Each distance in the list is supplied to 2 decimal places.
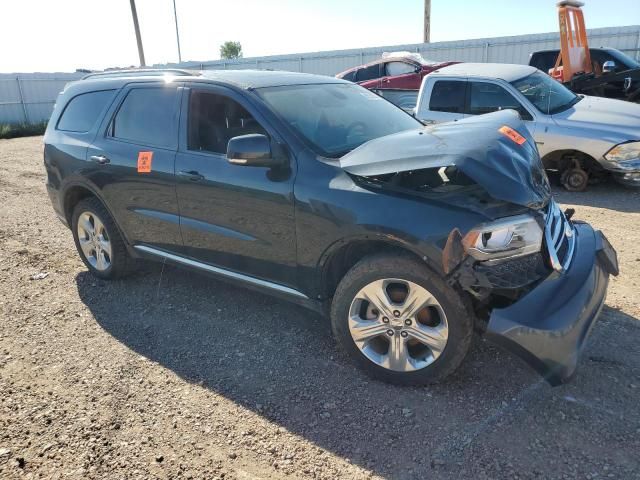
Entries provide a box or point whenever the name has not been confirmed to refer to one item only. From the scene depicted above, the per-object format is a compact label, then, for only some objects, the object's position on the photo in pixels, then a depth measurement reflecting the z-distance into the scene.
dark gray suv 2.50
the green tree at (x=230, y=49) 81.28
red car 10.85
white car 6.31
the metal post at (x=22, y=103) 21.95
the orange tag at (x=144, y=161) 3.79
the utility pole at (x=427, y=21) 21.73
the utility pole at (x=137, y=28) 23.59
